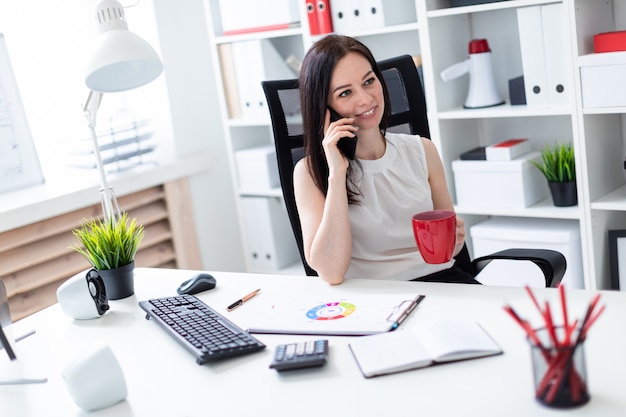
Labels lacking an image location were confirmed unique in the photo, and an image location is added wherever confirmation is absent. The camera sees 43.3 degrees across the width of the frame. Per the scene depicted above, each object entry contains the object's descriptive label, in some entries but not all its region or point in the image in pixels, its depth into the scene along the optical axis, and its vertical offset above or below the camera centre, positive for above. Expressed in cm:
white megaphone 295 -16
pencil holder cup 108 -48
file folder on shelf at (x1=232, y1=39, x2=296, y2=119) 343 -4
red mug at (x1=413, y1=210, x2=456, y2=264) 161 -40
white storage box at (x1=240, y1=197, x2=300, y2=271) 363 -79
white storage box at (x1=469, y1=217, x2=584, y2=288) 280 -80
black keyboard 149 -52
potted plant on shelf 278 -56
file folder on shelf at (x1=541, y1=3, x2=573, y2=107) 262 -14
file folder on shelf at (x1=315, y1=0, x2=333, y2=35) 314 +13
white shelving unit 267 -31
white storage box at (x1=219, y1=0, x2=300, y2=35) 331 +19
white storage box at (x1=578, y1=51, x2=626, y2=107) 251 -22
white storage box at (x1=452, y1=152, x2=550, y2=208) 288 -58
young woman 192 -33
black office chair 201 -21
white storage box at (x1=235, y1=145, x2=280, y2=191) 356 -48
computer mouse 190 -50
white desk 121 -54
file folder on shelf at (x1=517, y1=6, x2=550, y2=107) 269 -13
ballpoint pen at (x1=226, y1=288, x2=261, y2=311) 175 -52
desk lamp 189 +5
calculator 138 -52
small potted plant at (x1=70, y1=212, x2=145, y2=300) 195 -42
